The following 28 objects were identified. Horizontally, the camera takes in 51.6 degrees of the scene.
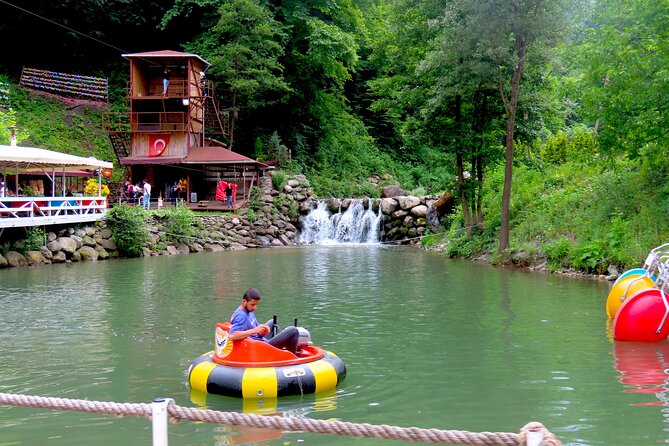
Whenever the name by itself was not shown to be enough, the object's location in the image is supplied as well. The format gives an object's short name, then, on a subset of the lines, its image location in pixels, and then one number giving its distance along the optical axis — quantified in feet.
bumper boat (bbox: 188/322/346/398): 26.14
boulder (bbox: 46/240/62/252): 83.68
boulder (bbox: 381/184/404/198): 137.49
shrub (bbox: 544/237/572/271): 68.09
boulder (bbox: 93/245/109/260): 90.17
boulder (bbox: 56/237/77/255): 84.90
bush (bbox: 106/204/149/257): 92.99
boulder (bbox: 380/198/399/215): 120.06
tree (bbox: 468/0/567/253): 71.46
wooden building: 122.62
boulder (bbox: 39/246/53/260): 82.23
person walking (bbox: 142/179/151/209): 111.39
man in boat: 28.19
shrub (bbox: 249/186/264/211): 119.24
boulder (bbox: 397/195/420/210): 119.24
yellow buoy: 39.88
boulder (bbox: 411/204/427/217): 117.60
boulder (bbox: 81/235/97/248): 89.64
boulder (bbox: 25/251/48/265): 79.68
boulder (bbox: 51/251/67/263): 83.10
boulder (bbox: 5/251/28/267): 77.00
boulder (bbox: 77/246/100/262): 87.51
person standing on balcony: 125.59
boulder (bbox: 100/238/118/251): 92.43
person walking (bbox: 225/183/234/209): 120.78
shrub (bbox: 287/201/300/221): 122.62
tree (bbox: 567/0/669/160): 60.08
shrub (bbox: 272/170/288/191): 124.26
